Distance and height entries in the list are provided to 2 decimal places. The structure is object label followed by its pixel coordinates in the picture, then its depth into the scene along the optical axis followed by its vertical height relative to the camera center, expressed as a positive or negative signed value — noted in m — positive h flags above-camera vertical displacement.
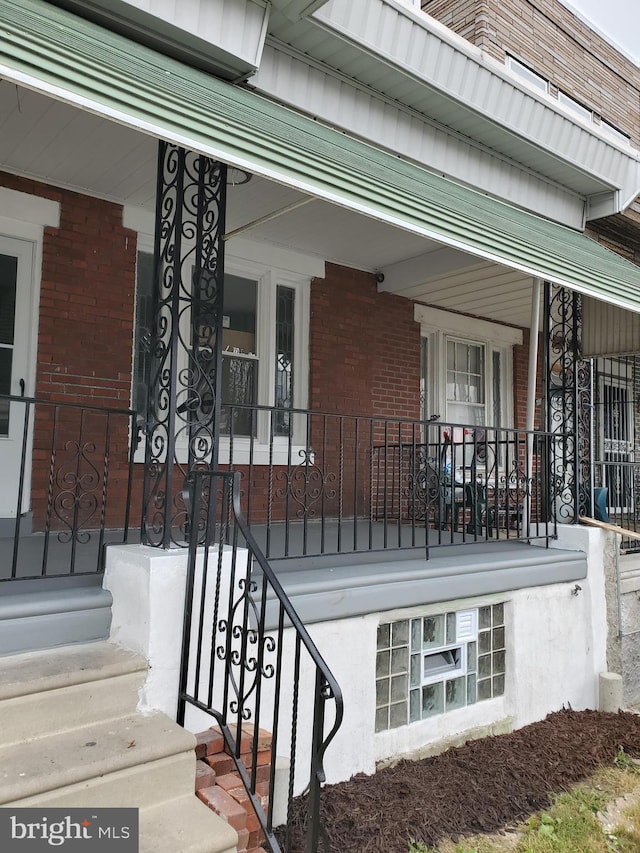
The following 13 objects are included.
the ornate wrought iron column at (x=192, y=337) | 3.41 +0.66
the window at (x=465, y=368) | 7.93 +1.25
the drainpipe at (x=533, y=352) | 5.61 +1.00
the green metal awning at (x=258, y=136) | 2.36 +1.44
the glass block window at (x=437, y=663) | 4.24 -1.35
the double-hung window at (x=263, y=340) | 6.25 +1.22
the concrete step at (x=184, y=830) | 2.34 -1.36
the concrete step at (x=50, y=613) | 2.98 -0.72
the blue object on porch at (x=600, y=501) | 7.16 -0.36
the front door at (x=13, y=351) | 4.88 +0.81
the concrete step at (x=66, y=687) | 2.63 -0.96
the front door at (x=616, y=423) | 9.47 +0.69
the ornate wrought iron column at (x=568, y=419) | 5.75 +0.45
